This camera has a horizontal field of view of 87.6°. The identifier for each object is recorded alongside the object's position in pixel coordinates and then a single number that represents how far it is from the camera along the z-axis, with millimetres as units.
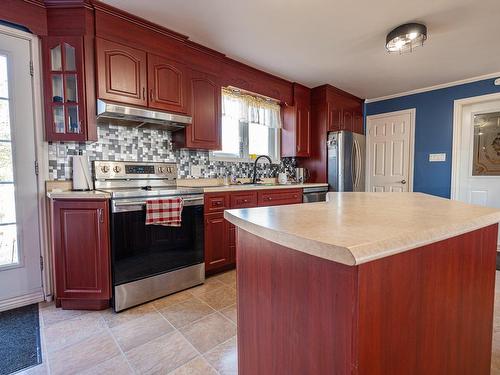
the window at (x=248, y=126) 3307
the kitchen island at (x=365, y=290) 598
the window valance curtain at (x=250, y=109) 3246
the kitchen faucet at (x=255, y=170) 3533
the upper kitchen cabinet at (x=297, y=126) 3840
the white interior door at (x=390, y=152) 4160
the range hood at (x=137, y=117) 2088
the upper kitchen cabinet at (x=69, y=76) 2027
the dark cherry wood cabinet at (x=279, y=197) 2993
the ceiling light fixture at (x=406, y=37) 2230
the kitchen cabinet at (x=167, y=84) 2367
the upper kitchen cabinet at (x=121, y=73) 2102
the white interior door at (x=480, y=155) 3441
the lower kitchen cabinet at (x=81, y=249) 1921
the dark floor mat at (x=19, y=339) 1439
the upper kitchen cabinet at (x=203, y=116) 2686
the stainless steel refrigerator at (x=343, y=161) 3832
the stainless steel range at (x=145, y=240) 1954
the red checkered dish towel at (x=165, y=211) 2039
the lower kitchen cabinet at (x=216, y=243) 2559
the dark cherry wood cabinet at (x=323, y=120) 3914
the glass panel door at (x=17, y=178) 1985
